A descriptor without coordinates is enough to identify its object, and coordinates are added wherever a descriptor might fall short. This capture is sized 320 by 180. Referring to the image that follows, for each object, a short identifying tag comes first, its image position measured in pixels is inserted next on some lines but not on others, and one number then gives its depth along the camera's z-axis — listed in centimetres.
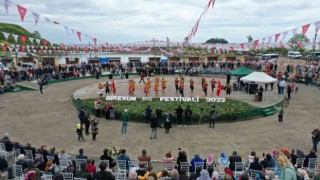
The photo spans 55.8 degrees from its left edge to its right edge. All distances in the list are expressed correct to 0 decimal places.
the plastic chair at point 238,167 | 1061
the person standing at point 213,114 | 1791
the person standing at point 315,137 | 1415
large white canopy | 2420
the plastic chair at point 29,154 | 1178
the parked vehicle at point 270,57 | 6252
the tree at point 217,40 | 11559
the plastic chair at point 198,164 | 1059
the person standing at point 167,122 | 1689
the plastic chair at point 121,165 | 1086
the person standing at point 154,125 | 1606
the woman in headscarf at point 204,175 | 830
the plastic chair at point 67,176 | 956
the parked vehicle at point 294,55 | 7028
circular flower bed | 1941
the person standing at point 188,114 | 1824
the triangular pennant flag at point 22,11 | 2584
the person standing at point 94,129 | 1560
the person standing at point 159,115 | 1739
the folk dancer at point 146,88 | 2578
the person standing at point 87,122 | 1654
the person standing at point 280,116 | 1937
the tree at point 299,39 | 9418
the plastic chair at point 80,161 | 1098
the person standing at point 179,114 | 1806
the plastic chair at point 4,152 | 1242
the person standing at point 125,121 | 1677
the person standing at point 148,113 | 1829
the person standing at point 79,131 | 1540
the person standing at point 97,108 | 2011
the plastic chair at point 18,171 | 1027
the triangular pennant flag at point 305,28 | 3122
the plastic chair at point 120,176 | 1037
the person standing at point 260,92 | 2418
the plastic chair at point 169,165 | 1087
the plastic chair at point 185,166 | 1074
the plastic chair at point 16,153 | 1222
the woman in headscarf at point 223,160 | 1093
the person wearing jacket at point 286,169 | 682
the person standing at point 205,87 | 2613
